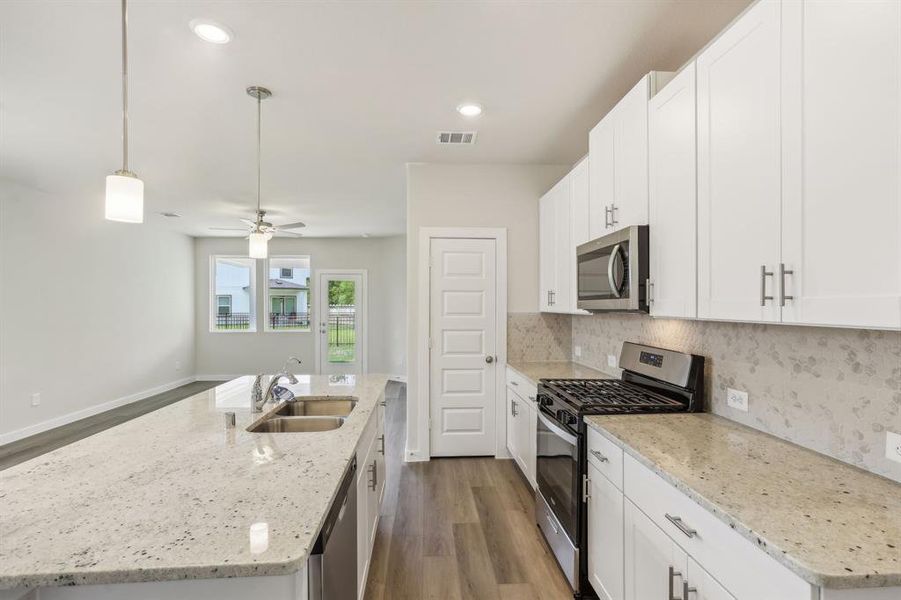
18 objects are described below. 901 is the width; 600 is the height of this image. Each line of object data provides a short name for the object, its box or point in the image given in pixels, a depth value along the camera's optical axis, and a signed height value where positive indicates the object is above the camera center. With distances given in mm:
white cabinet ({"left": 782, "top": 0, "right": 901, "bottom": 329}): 1023 +366
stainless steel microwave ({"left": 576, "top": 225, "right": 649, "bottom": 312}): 2084 +158
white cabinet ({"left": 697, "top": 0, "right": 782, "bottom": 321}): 1357 +468
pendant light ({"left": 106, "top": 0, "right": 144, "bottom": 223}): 1629 +396
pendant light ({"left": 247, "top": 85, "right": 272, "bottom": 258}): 3174 +430
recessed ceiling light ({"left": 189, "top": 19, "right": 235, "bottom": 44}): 1976 +1266
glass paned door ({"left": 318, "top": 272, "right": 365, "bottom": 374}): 8156 -382
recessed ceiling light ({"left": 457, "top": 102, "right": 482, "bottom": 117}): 2812 +1277
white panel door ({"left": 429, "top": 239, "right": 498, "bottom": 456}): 3967 -431
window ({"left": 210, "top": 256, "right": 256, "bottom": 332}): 8094 +101
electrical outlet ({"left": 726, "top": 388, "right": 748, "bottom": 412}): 1880 -435
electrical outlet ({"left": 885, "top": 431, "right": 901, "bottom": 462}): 1266 -426
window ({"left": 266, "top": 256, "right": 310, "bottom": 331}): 8125 +110
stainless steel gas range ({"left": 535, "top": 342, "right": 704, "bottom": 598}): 2070 -580
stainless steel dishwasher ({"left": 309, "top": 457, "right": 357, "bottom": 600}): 1164 -785
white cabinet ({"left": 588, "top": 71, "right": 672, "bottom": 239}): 2107 +763
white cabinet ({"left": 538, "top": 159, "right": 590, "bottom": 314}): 2961 +508
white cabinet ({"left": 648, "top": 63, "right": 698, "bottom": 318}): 1759 +452
